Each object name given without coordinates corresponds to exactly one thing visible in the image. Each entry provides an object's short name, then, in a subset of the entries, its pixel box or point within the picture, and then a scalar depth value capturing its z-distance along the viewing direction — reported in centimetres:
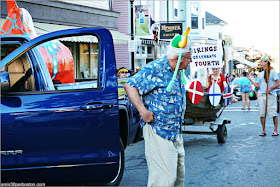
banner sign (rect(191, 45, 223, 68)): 978
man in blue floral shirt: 417
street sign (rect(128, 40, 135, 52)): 1830
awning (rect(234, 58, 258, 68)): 5375
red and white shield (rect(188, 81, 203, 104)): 877
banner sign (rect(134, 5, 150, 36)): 2236
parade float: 883
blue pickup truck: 432
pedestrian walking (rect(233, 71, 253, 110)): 2038
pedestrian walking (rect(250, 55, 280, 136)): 1066
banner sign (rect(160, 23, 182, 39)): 2481
